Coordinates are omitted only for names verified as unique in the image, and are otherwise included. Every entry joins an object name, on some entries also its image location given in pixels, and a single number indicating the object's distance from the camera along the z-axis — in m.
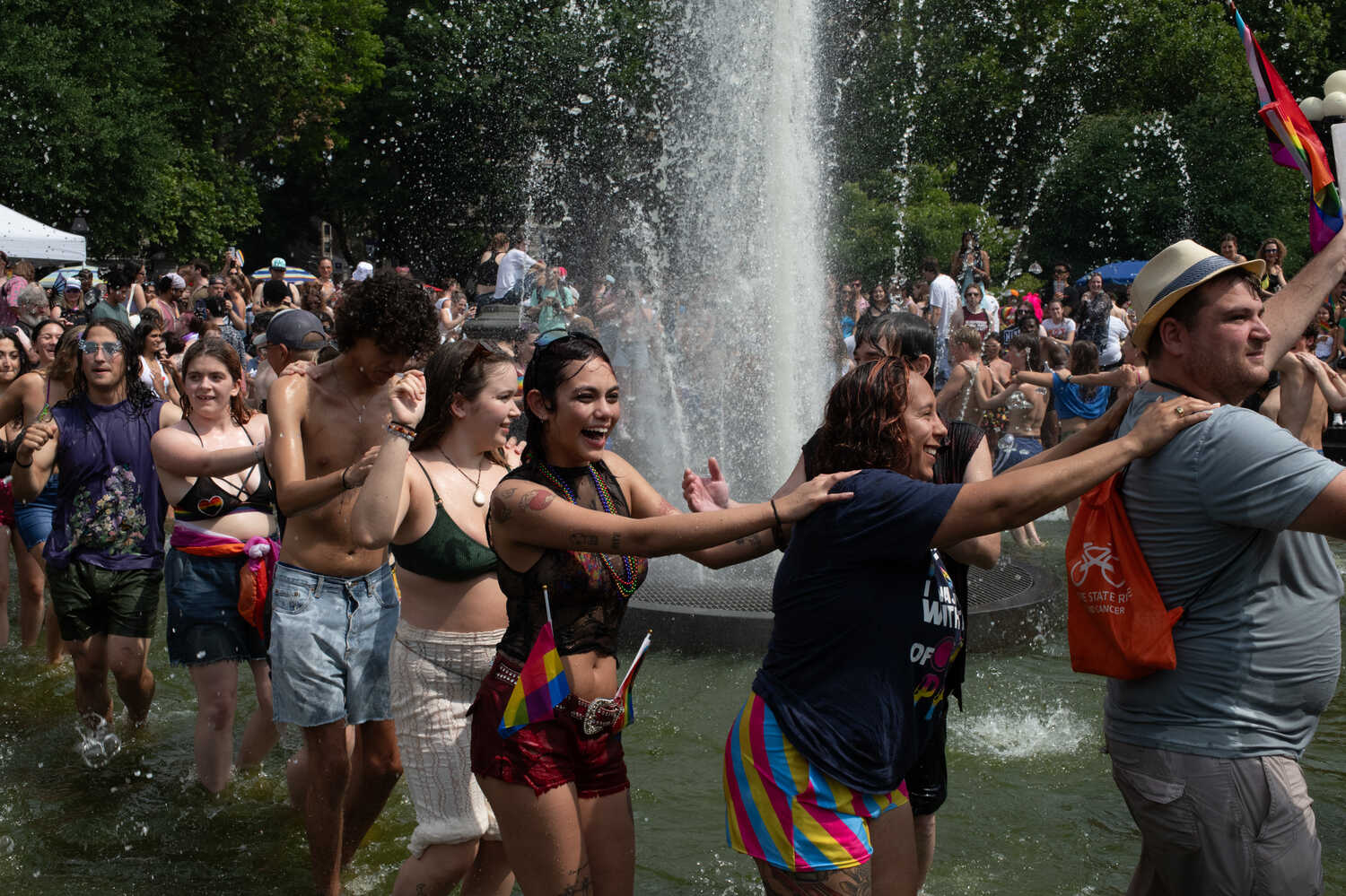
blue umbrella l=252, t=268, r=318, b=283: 25.33
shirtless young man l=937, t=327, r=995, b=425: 9.02
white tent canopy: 19.44
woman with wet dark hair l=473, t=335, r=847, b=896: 3.07
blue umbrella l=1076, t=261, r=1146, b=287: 26.27
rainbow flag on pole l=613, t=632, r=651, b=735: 3.22
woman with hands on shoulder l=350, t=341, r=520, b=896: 3.67
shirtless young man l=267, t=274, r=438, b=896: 4.23
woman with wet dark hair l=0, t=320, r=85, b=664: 6.45
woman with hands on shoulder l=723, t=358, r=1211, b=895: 2.73
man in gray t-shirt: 2.70
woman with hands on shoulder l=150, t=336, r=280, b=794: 5.06
